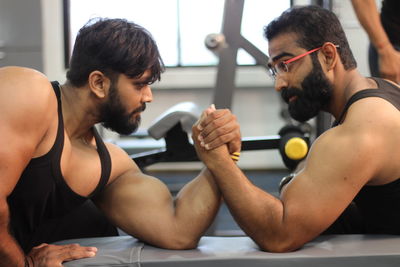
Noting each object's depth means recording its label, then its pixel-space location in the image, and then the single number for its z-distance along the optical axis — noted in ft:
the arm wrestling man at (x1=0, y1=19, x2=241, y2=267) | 6.70
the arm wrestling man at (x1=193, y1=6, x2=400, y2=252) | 6.69
